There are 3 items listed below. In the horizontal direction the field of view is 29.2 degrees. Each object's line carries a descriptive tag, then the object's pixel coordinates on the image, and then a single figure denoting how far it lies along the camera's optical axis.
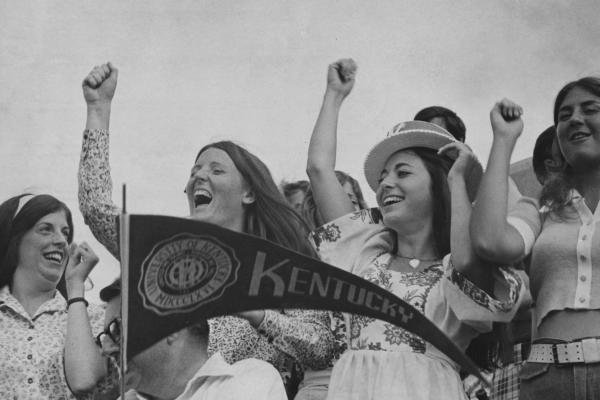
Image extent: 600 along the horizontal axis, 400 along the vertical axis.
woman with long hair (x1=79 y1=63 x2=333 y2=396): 3.98
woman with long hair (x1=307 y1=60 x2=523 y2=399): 3.48
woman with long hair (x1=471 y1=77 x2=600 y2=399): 3.32
